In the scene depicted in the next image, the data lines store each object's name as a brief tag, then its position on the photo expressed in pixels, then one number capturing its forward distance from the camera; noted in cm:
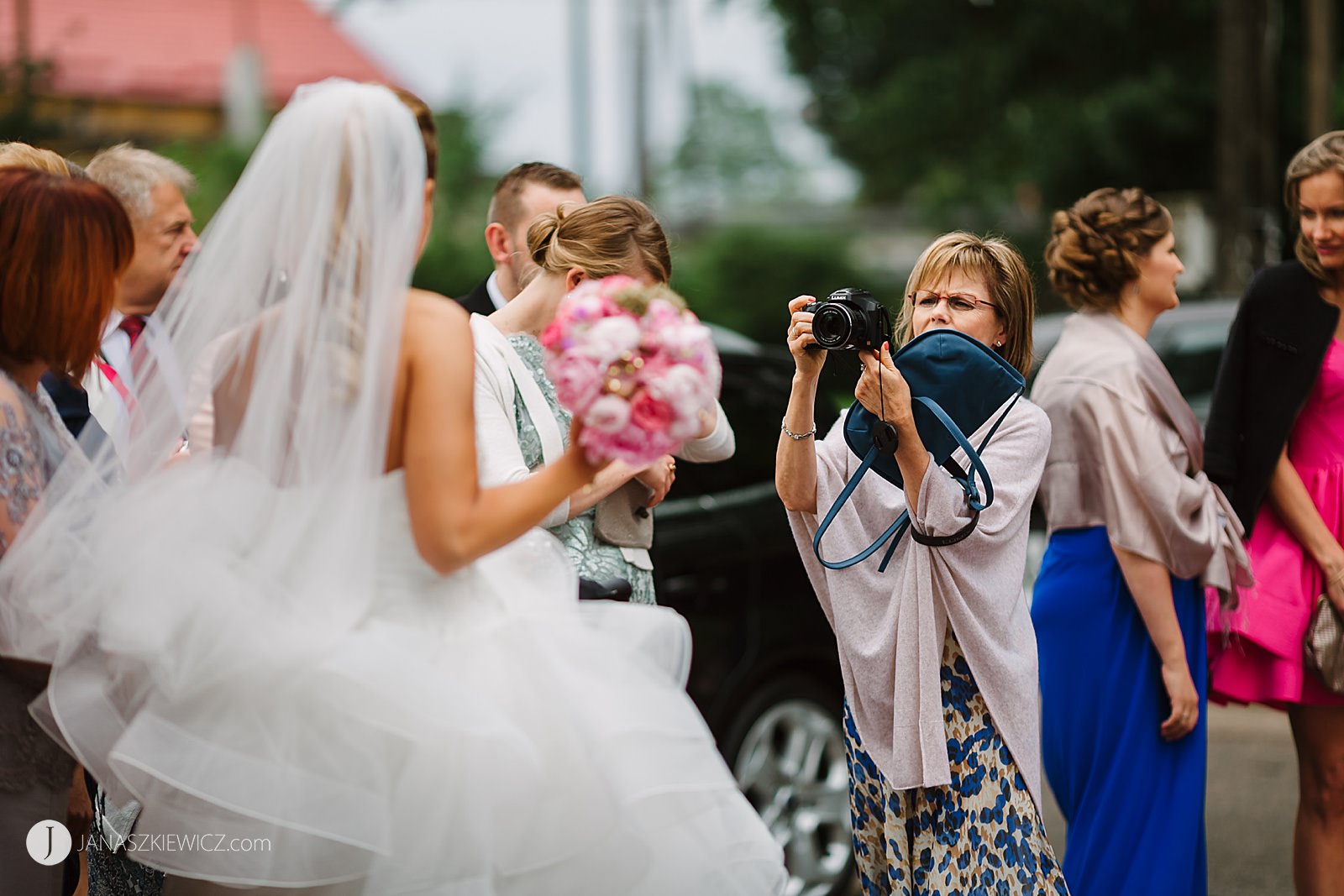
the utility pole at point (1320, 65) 1393
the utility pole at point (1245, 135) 1378
